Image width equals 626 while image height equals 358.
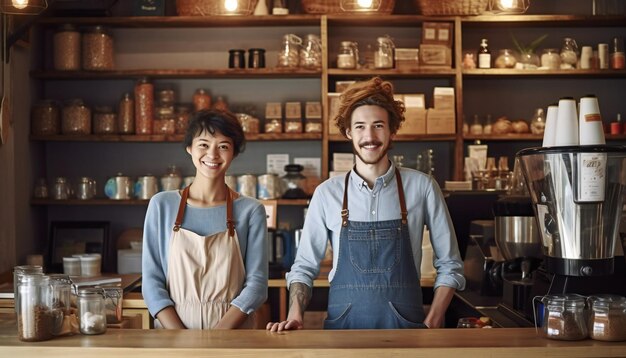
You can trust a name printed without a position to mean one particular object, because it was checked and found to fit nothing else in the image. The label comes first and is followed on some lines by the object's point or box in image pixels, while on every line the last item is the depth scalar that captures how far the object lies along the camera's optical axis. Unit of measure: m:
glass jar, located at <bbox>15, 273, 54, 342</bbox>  2.18
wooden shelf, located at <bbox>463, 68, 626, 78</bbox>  5.26
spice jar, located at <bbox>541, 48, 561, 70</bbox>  5.31
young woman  2.67
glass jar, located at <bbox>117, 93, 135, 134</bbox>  5.30
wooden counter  2.10
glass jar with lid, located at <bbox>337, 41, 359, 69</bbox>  5.24
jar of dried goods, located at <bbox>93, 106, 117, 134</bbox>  5.33
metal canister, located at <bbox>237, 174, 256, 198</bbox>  5.22
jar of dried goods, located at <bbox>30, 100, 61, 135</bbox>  5.25
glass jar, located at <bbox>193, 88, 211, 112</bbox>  5.36
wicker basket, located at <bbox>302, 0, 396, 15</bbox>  5.18
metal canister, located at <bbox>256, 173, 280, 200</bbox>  5.26
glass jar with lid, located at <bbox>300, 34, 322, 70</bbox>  5.23
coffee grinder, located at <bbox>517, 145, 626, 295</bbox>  2.49
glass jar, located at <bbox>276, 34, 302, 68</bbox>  5.24
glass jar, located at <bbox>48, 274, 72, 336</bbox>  2.22
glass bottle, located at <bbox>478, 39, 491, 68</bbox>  5.31
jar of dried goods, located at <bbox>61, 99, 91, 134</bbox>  5.29
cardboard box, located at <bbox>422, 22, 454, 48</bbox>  5.23
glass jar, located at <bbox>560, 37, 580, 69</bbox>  5.32
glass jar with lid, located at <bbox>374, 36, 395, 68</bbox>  5.24
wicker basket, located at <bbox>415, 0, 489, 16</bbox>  5.20
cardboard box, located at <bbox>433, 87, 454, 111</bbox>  5.22
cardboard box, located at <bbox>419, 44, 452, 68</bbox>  5.24
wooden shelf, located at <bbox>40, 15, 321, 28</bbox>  5.21
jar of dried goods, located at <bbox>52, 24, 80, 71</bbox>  5.25
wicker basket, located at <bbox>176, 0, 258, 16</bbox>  5.09
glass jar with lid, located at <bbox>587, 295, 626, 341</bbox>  2.16
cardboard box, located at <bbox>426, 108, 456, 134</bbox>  5.22
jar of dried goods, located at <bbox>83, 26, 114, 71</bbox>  5.28
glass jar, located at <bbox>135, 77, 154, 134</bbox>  5.27
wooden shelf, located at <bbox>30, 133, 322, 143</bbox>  5.23
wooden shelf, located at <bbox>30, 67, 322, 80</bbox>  5.22
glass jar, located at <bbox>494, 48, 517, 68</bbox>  5.32
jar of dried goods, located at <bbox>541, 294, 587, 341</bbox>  2.18
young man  2.66
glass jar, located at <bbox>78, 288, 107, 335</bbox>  2.26
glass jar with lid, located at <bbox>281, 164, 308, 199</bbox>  5.28
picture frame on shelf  5.40
